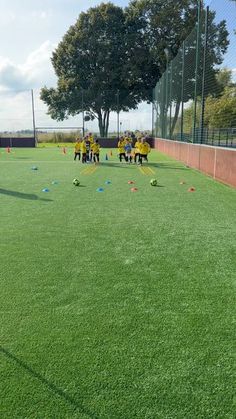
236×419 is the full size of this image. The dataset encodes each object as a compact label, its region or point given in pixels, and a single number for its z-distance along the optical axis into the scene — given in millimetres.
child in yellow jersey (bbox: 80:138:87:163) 22033
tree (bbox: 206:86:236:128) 14352
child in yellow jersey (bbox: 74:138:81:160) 23688
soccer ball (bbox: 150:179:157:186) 13436
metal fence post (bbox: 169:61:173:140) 27422
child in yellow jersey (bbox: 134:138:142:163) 20969
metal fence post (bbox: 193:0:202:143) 17422
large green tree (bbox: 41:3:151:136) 51344
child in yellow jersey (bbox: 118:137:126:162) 22797
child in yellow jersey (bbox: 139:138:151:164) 20875
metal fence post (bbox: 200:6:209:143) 15944
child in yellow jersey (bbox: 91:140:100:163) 21961
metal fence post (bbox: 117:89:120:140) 49125
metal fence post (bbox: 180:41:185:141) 22289
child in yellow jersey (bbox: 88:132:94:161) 22938
